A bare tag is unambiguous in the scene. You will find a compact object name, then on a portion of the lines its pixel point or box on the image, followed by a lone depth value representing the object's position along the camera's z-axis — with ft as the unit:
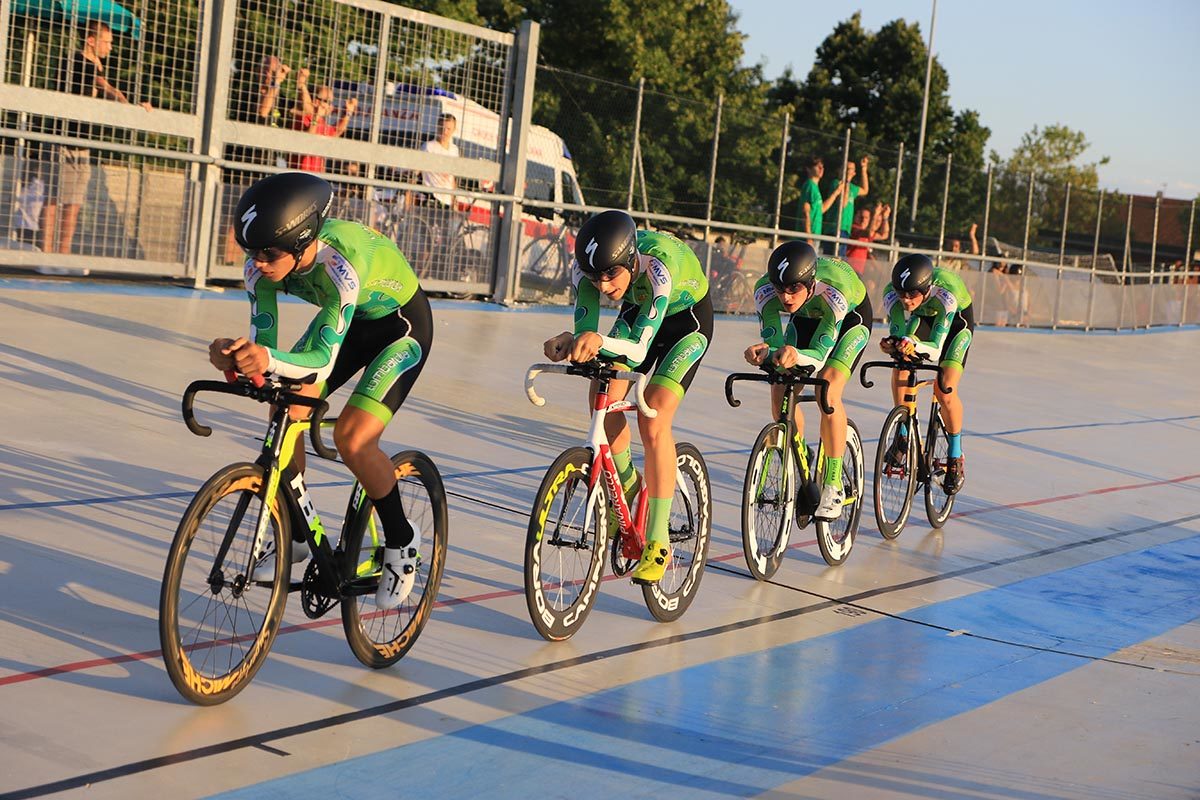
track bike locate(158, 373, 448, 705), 13.33
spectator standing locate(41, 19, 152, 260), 42.86
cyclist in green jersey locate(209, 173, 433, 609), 13.57
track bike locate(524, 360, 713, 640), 16.94
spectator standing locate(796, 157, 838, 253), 65.73
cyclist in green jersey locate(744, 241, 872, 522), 21.94
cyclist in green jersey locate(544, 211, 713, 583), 17.37
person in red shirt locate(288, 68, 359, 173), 49.26
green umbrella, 41.98
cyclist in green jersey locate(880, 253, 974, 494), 26.81
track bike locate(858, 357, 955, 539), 26.86
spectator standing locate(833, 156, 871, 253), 70.38
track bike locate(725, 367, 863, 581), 21.85
